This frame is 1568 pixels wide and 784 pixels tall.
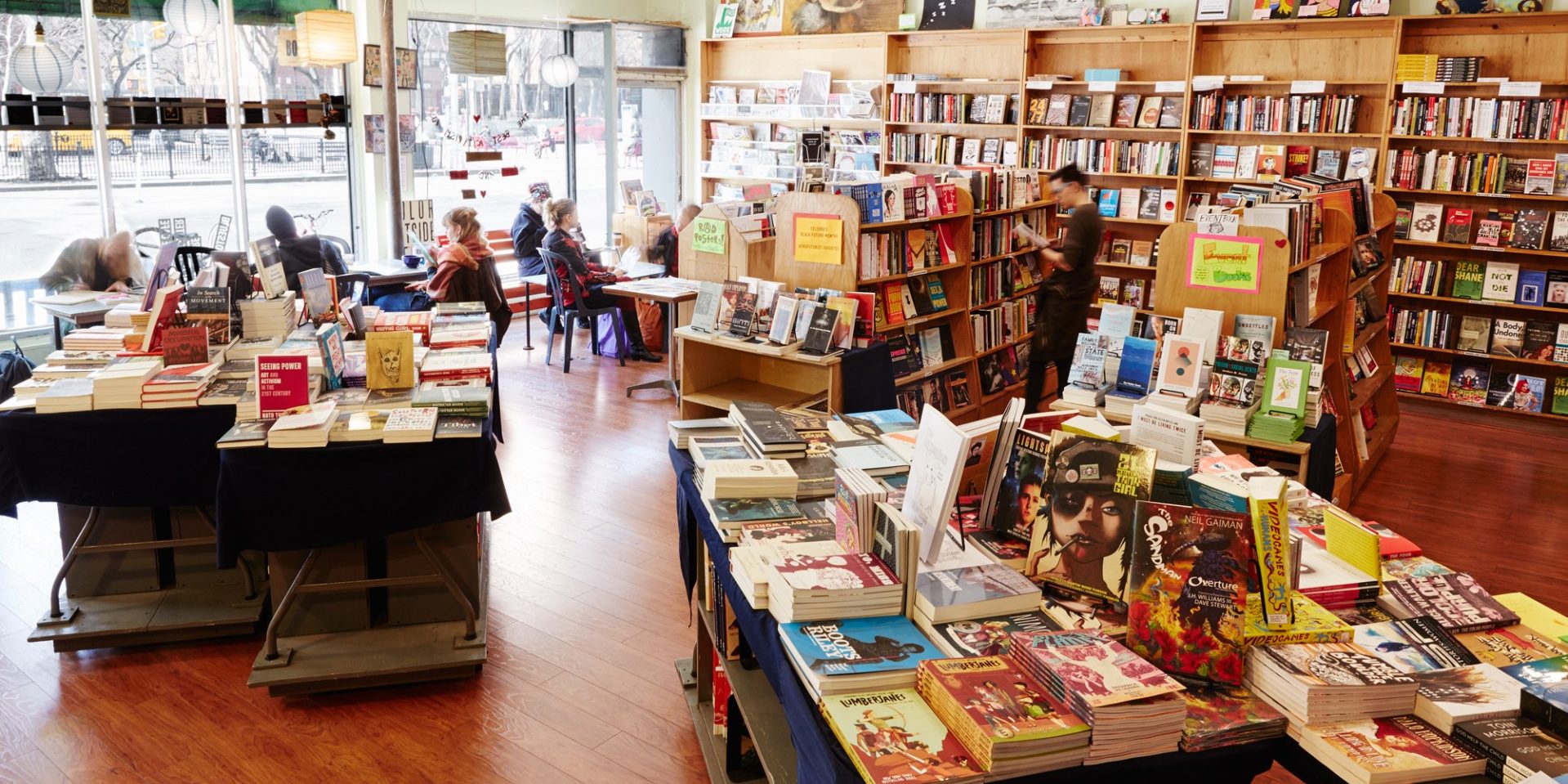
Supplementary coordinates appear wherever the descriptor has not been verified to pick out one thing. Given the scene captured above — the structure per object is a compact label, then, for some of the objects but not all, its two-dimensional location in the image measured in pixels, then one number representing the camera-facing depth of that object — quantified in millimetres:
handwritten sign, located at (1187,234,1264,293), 4594
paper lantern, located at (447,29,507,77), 9547
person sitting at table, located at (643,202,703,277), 9211
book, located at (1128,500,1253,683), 2213
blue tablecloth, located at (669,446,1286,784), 2023
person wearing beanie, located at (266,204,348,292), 7566
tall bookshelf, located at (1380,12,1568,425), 7297
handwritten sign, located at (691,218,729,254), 5984
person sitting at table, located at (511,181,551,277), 9531
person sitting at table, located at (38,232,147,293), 7152
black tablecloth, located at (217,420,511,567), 3680
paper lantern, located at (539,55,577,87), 9703
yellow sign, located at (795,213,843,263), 5730
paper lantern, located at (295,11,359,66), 7754
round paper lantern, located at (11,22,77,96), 7082
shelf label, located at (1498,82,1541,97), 7191
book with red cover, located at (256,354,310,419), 3840
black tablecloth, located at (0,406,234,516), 3887
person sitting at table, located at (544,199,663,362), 8508
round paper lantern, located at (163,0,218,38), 7730
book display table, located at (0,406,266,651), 3906
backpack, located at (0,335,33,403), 5445
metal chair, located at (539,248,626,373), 8469
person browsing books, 6340
